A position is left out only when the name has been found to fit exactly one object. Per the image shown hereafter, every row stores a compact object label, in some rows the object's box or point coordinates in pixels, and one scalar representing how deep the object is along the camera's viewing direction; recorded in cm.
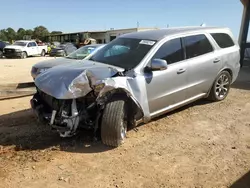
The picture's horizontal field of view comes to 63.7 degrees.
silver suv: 299
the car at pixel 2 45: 2094
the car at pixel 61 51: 2137
